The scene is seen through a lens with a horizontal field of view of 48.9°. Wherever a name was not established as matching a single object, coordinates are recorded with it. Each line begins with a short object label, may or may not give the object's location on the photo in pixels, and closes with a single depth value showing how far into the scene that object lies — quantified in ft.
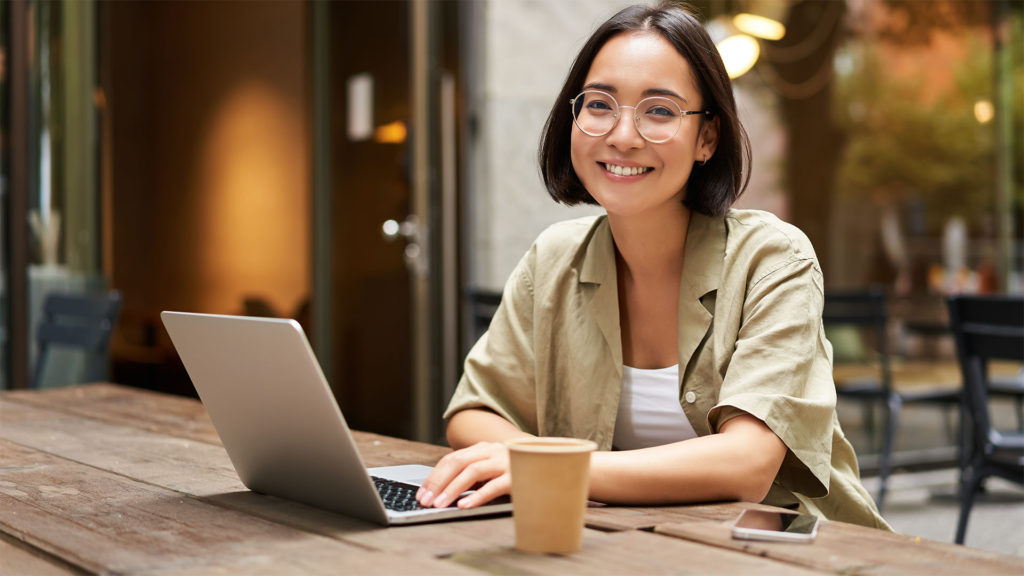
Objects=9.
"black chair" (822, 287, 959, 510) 14.26
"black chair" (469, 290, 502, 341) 10.25
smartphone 3.30
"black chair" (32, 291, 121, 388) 10.25
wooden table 3.04
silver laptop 3.43
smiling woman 4.42
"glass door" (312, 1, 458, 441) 14.51
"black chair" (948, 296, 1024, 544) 9.11
